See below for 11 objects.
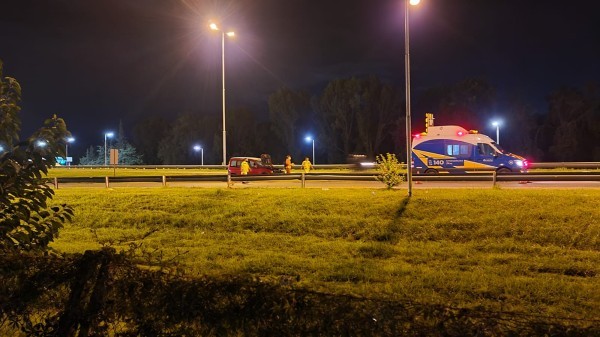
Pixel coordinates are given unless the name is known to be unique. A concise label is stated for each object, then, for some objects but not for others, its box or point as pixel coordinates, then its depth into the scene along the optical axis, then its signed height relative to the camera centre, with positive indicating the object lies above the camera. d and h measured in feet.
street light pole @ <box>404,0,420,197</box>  44.60 +8.45
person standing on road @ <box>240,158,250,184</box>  101.21 +0.85
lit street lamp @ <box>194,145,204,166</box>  276.82 +14.32
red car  109.81 +1.38
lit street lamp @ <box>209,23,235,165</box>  86.93 +23.21
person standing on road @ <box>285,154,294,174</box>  104.30 +1.41
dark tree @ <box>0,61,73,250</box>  14.30 +0.00
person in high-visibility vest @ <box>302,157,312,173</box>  108.22 +1.17
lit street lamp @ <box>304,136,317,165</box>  224.51 +15.31
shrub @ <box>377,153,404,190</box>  54.08 -0.12
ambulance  88.79 +3.03
